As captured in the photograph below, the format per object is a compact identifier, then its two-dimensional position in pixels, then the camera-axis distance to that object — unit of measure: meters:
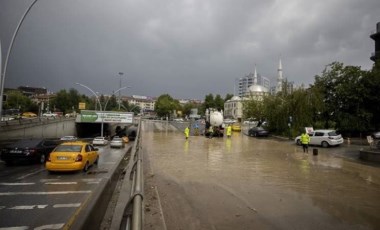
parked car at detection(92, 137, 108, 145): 42.47
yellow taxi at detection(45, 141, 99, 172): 14.48
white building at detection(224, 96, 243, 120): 149.75
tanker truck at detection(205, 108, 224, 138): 42.91
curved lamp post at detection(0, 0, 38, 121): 15.25
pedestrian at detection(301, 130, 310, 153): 23.62
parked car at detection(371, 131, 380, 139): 34.01
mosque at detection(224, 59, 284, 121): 142.85
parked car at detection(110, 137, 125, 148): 37.90
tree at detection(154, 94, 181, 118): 144.75
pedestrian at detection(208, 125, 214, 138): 40.81
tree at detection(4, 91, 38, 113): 108.44
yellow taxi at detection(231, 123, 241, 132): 57.49
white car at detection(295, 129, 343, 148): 27.88
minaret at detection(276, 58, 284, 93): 121.46
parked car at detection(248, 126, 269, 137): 43.49
